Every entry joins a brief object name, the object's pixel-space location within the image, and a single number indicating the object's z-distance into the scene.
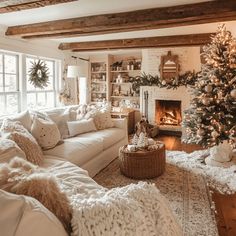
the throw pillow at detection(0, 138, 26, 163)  2.12
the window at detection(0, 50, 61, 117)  4.65
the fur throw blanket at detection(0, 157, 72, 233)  1.20
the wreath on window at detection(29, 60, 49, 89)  5.19
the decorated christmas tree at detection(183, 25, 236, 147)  3.94
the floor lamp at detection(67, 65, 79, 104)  5.56
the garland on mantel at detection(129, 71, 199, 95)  6.26
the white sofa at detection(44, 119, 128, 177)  3.22
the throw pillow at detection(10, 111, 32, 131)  3.22
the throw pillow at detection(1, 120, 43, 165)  2.60
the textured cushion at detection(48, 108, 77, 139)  4.09
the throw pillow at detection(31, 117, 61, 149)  3.22
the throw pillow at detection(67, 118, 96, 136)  4.11
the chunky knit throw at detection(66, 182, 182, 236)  1.18
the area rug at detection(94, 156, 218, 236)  2.39
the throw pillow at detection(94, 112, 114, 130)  4.55
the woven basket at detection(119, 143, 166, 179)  3.43
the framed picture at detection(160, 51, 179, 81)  6.49
